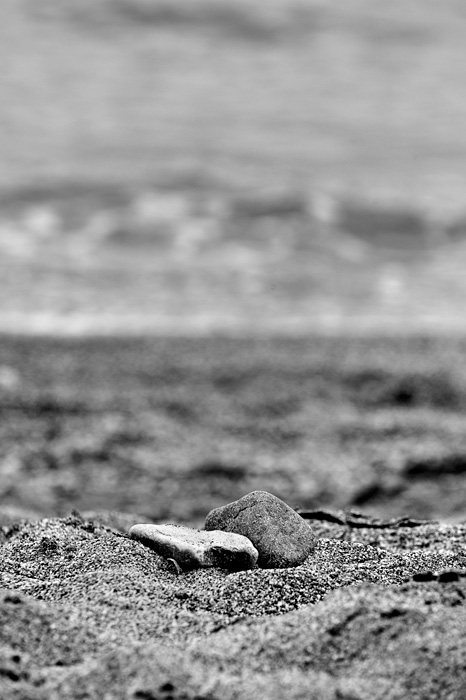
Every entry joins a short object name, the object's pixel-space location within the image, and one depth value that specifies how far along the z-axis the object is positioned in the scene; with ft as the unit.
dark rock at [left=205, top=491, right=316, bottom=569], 11.45
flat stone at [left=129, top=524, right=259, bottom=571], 11.42
